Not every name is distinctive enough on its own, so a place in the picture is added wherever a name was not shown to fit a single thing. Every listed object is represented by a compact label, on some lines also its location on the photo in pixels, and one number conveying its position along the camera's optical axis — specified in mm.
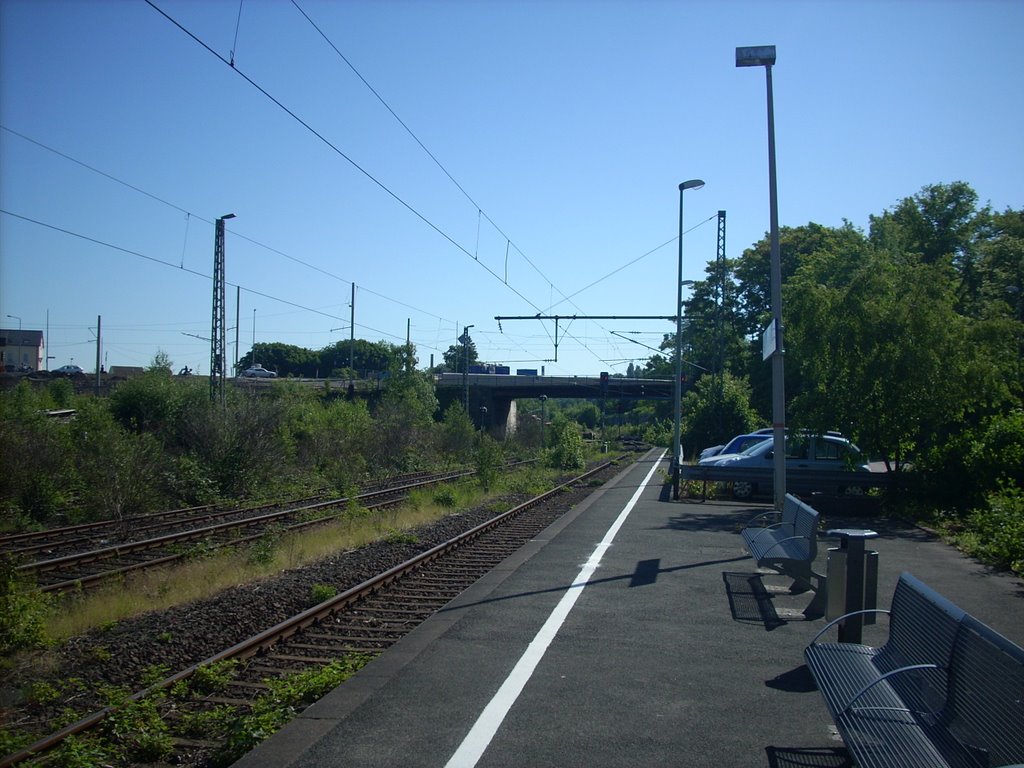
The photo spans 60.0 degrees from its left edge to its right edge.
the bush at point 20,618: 8219
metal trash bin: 6570
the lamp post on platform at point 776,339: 13930
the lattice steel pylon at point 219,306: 29672
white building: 70125
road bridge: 73562
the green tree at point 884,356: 18234
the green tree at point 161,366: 39156
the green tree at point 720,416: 40031
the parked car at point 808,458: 20141
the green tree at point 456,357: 123625
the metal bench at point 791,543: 8727
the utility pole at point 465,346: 49884
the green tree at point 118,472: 19031
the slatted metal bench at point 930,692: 3668
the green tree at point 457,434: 49000
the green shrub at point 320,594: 10262
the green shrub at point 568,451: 42438
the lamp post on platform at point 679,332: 25891
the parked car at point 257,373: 84625
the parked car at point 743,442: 27109
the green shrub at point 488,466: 27250
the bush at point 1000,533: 11461
